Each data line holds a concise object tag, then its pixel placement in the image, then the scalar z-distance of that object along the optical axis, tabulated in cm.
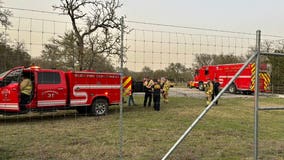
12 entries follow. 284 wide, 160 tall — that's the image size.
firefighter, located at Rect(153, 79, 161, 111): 1549
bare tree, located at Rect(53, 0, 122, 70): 1620
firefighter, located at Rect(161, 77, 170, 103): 1934
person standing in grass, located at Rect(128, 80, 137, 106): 1630
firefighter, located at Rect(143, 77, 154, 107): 1694
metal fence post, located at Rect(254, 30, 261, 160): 450
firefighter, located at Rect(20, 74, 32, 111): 1083
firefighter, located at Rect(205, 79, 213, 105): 1841
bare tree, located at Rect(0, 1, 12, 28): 2732
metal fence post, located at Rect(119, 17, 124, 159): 513
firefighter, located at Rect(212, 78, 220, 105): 1939
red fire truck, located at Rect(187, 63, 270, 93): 2830
